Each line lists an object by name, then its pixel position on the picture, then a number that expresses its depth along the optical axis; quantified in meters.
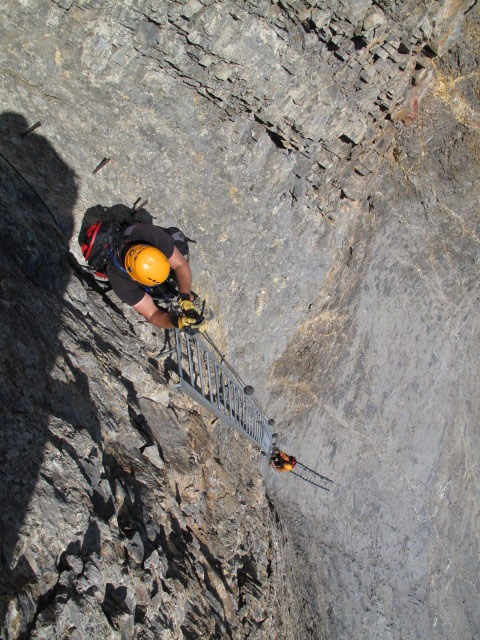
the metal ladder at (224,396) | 6.44
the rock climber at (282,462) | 8.48
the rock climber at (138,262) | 5.64
